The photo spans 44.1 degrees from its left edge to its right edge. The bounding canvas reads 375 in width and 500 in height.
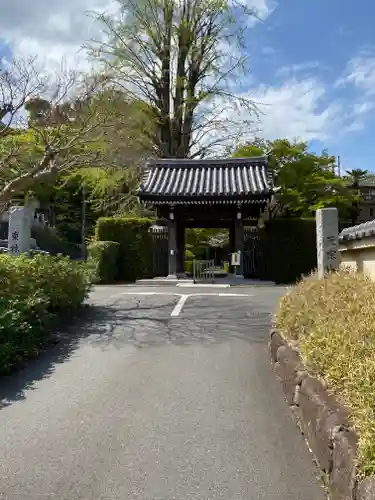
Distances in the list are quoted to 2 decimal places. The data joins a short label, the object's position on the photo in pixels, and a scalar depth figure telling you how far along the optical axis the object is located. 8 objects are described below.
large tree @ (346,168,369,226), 28.98
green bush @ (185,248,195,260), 25.91
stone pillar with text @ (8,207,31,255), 11.53
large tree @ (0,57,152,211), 10.34
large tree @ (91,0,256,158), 25.23
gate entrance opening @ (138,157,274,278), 17.53
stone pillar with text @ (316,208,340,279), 8.90
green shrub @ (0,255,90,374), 5.89
